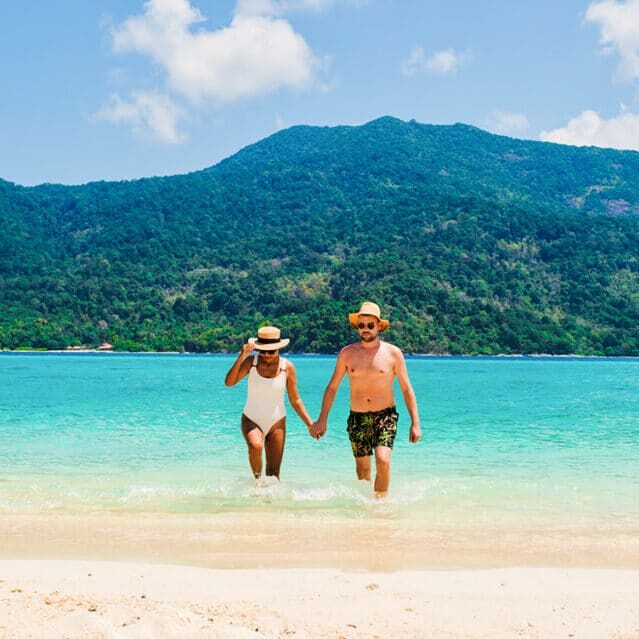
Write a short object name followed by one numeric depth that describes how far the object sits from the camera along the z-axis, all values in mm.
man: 7629
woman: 7848
